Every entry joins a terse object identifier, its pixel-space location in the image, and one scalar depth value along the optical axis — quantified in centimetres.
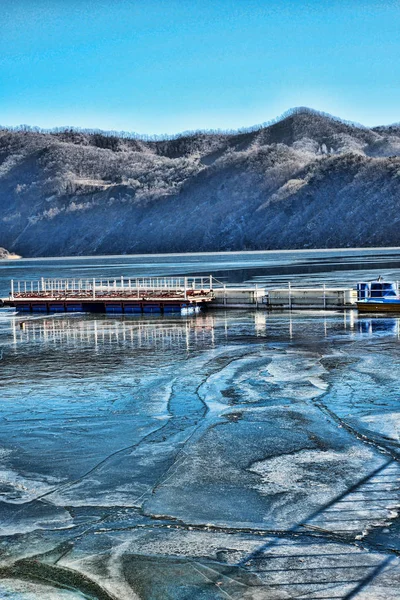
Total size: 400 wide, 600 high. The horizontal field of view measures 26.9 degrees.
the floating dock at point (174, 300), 4991
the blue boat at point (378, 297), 4500
